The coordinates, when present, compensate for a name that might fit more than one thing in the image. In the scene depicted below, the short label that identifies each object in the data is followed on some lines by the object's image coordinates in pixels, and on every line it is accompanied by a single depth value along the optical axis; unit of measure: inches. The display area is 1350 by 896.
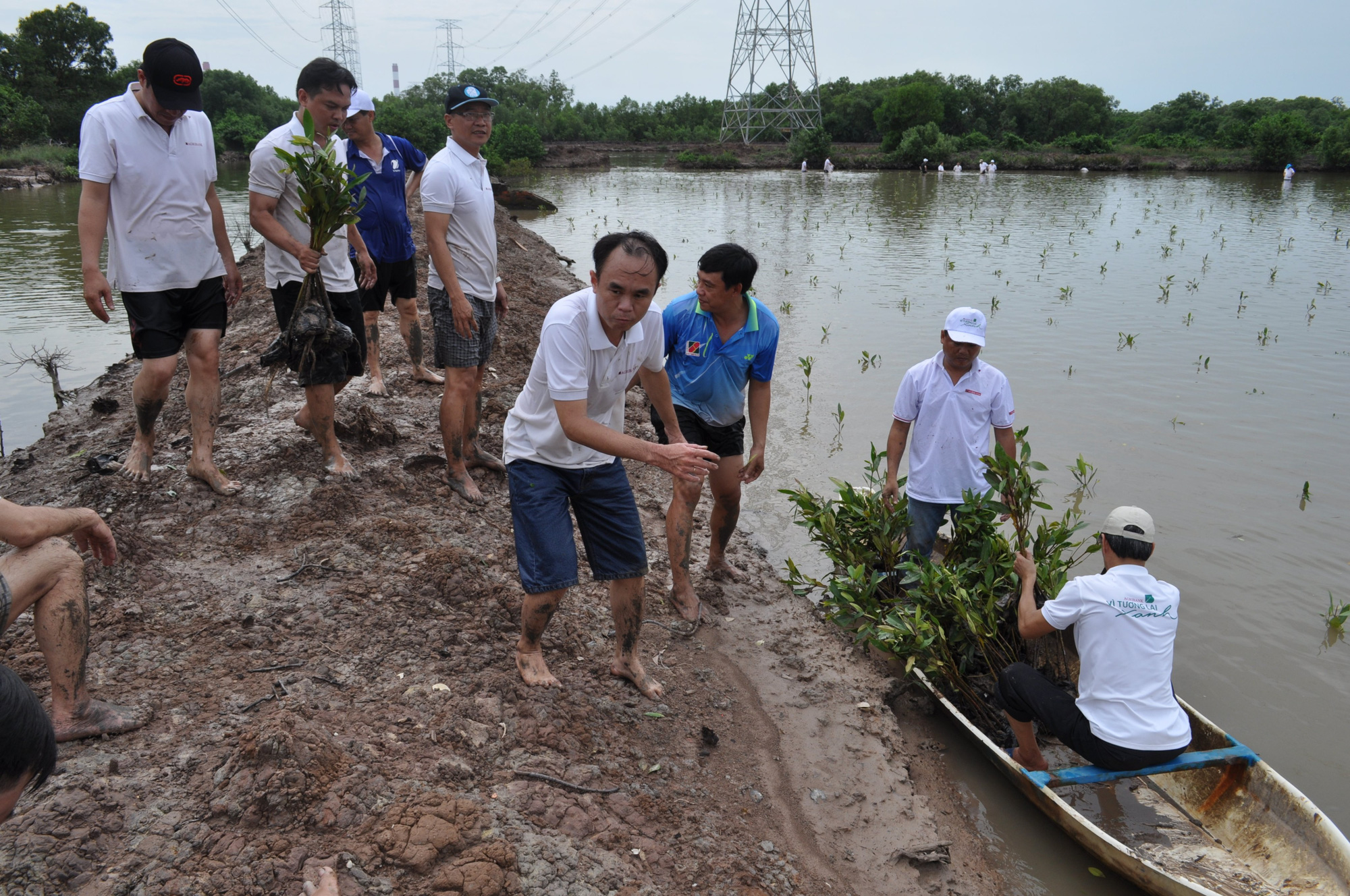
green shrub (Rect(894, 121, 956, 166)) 1974.7
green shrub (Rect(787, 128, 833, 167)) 2135.8
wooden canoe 124.6
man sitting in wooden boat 126.6
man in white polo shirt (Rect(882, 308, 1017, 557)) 173.5
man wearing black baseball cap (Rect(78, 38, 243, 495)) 150.4
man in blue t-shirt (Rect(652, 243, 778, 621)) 168.4
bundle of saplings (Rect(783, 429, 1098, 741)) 164.1
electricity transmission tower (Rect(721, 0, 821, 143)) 2738.7
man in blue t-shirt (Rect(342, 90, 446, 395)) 232.2
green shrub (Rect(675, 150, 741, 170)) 2137.1
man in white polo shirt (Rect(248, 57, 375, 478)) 171.5
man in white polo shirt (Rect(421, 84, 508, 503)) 178.9
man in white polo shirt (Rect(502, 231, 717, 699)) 116.8
